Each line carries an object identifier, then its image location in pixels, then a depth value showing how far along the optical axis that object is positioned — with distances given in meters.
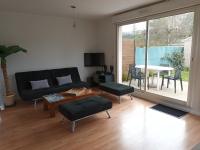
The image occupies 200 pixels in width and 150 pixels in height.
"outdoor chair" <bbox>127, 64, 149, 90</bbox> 4.32
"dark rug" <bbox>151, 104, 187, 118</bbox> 3.09
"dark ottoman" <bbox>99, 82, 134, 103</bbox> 3.70
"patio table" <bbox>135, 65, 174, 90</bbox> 3.85
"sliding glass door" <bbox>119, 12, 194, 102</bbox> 3.37
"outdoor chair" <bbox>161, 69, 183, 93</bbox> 3.65
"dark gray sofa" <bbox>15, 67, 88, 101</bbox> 3.55
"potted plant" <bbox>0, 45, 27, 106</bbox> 3.41
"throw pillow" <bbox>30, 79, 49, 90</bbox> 3.83
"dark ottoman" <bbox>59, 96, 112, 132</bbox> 2.50
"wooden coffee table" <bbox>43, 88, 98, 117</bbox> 2.98
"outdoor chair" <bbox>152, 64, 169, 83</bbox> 3.93
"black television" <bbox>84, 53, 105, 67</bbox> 5.14
